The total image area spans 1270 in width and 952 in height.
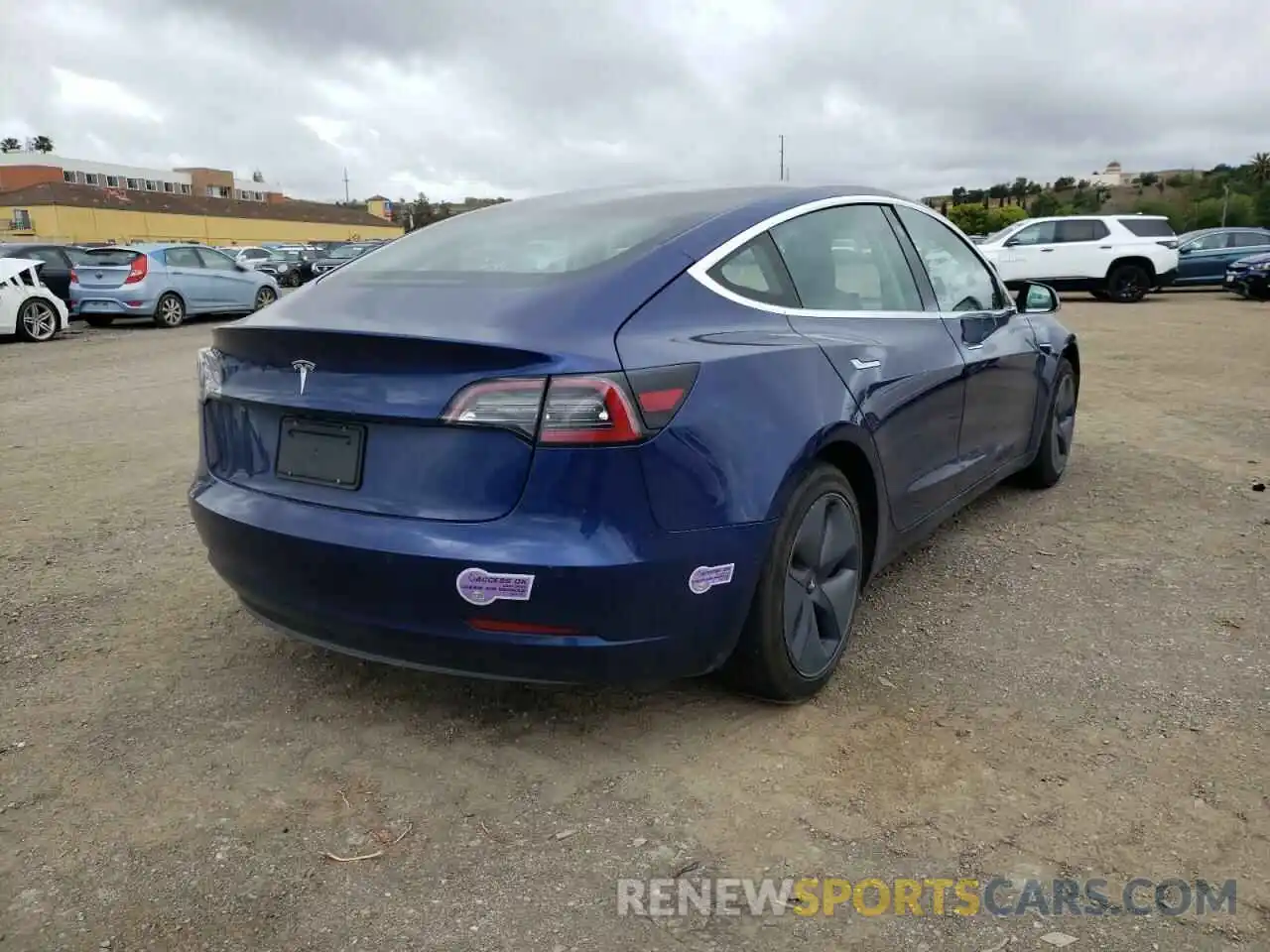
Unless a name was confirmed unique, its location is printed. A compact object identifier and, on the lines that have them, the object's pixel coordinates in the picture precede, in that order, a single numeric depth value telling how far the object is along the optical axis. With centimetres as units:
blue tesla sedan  247
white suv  1973
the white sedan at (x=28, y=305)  1427
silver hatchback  1666
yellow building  5775
